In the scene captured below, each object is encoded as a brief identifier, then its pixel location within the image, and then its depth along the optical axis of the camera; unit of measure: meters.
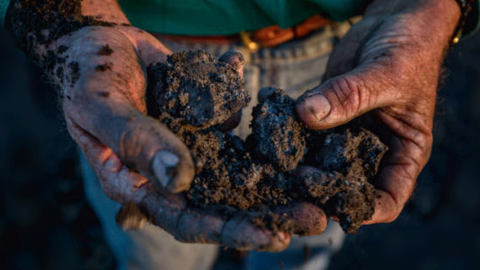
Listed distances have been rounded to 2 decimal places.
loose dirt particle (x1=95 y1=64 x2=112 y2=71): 0.47
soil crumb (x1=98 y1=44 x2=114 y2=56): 0.48
